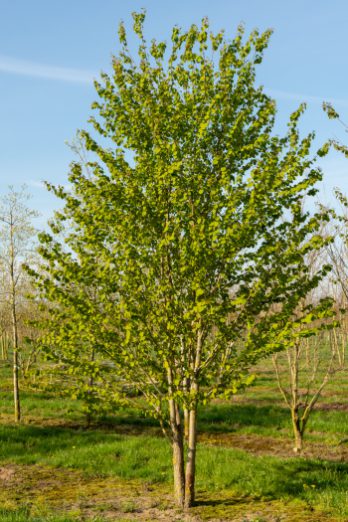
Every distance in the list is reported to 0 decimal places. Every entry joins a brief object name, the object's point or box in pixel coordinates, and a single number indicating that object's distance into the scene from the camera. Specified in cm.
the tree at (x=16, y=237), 1697
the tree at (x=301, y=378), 708
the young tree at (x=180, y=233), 766
